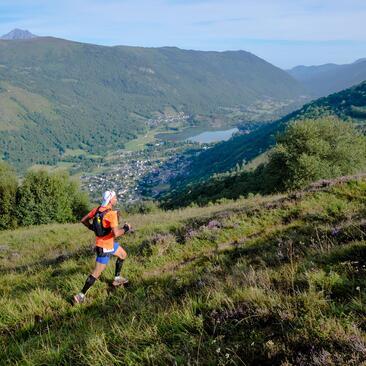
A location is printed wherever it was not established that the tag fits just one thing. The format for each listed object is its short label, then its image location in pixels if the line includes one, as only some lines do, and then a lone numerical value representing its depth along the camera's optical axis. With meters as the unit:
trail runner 8.15
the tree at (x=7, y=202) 45.09
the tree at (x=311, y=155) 37.03
